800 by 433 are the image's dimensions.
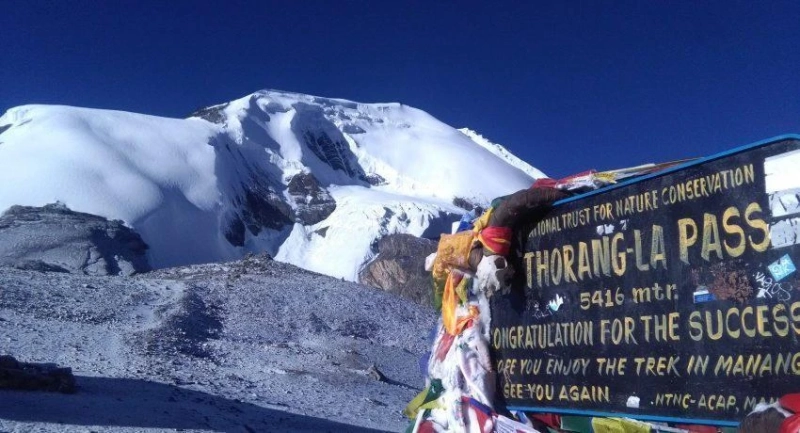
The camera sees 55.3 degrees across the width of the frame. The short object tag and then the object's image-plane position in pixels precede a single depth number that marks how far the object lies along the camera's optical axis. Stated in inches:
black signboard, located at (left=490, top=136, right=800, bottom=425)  88.5
